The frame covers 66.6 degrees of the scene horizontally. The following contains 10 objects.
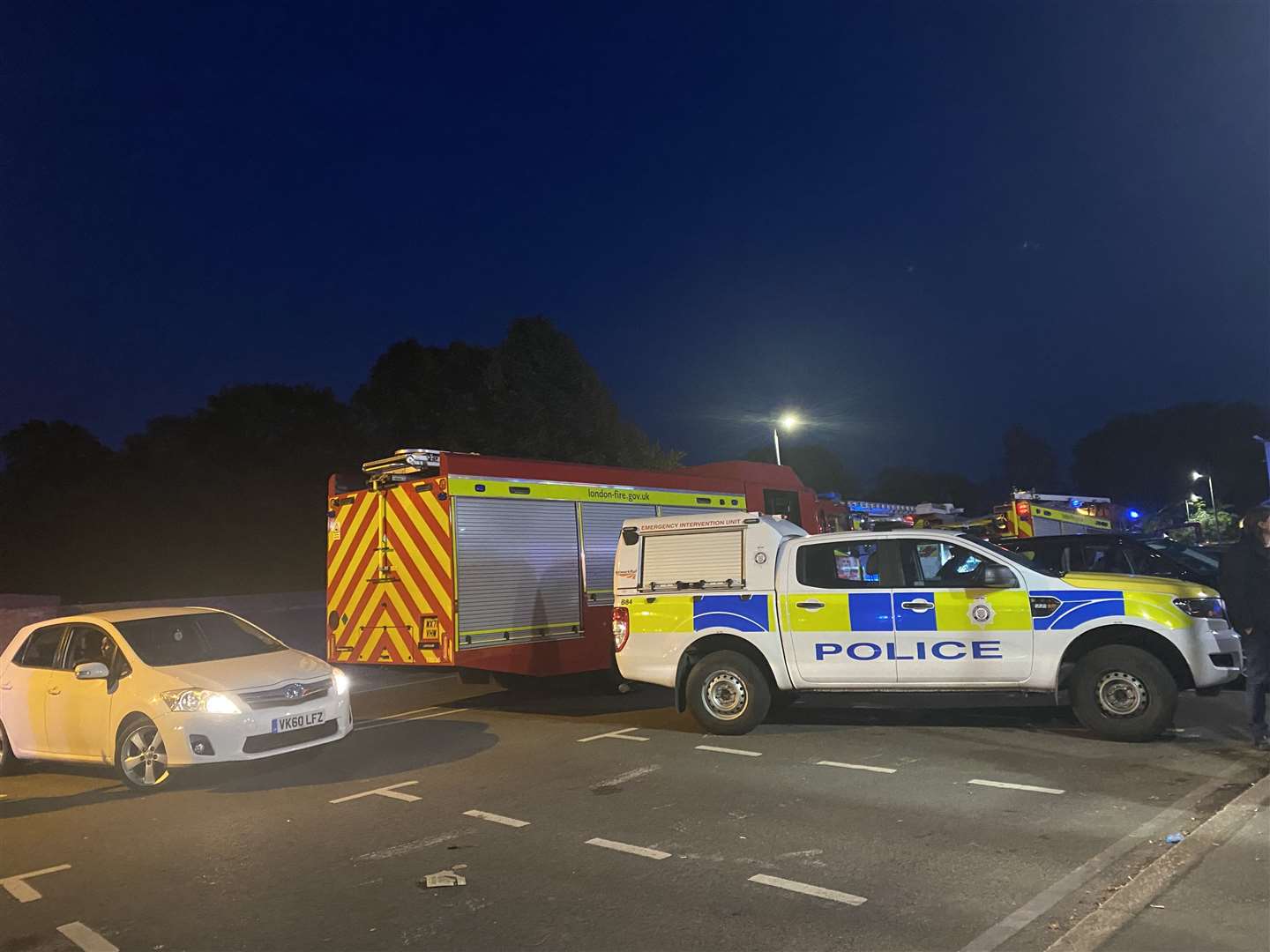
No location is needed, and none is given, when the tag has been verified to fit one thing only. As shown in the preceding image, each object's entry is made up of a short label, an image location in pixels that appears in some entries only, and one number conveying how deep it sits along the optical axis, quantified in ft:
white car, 24.64
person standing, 24.00
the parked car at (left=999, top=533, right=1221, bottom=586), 36.32
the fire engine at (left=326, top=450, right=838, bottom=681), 34.24
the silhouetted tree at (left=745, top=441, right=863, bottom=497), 290.15
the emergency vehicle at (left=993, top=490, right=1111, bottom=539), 66.39
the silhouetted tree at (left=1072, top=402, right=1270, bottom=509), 268.82
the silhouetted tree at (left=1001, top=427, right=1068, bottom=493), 315.17
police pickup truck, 25.49
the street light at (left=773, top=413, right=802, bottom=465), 79.38
